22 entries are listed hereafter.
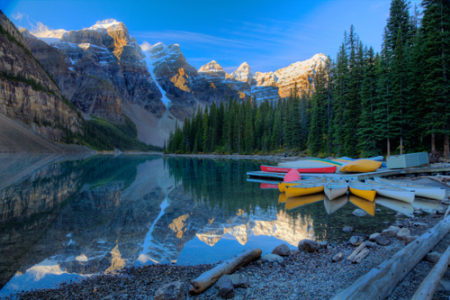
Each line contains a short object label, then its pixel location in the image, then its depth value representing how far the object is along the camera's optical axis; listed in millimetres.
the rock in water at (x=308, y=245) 6746
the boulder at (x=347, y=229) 8591
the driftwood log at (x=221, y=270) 4461
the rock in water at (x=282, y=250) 6441
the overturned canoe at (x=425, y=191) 12453
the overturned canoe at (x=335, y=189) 14094
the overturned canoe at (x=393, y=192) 12695
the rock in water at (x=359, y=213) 10661
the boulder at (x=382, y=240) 6768
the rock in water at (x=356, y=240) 7160
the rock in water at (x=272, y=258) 6000
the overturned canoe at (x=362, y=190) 13531
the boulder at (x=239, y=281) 4668
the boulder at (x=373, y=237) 7133
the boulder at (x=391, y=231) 7477
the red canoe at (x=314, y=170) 22047
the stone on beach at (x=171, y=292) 4184
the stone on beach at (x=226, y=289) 4305
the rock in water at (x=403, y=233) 6896
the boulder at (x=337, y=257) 5863
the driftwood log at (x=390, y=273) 3205
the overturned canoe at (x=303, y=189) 15141
